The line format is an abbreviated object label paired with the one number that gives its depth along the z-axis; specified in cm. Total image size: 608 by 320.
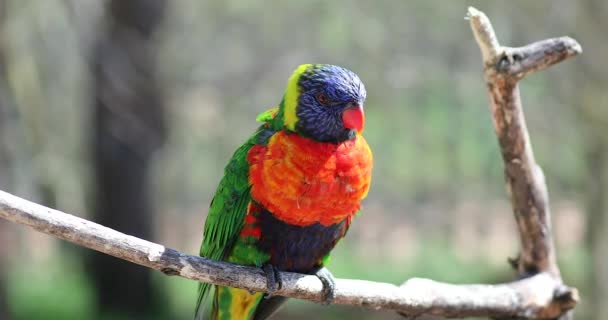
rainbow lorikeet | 496
